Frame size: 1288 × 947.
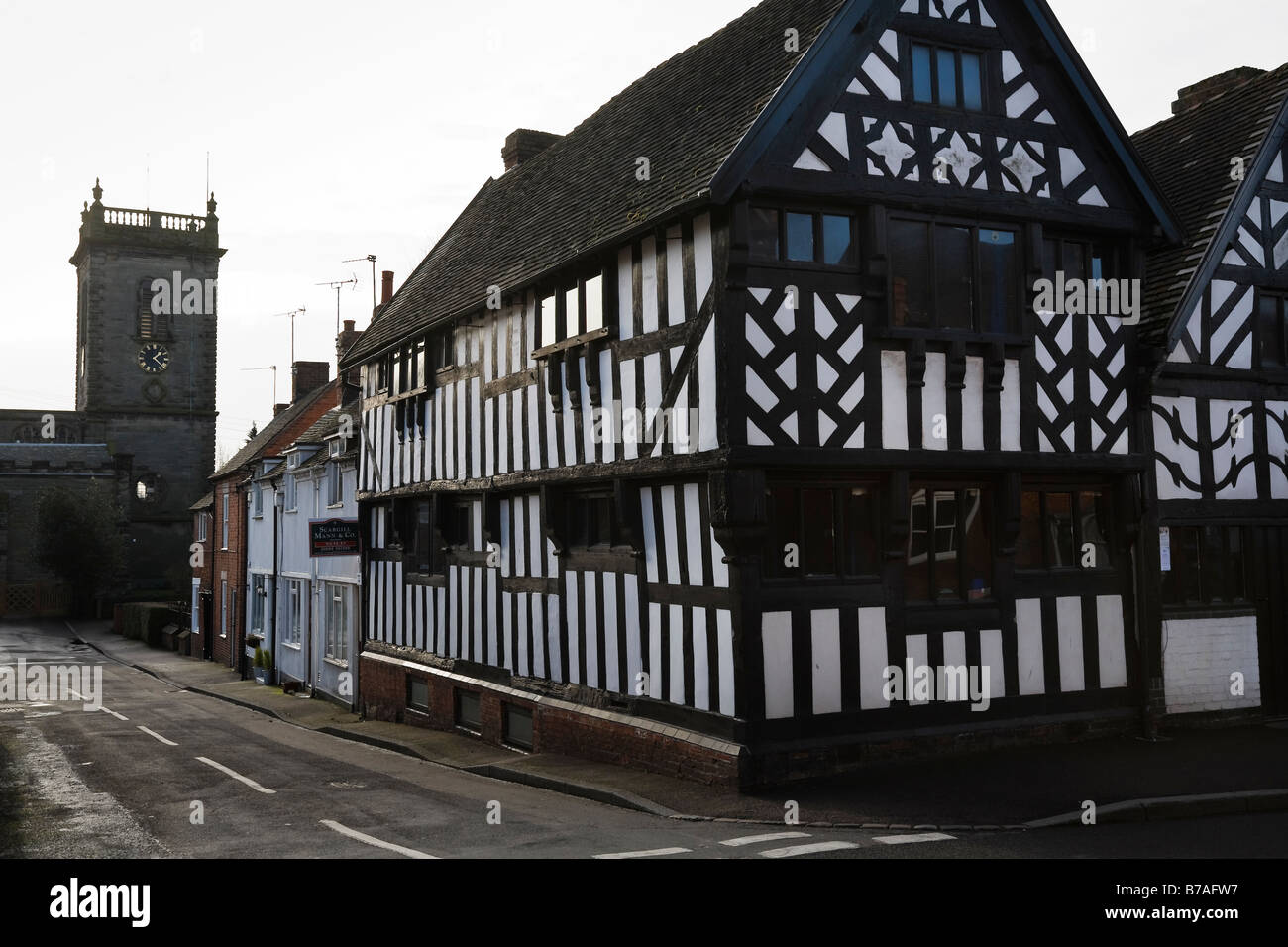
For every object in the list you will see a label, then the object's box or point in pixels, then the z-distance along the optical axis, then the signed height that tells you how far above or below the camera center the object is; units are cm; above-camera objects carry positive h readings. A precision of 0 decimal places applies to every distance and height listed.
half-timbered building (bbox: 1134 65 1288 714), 1384 +125
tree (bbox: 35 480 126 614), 5447 +46
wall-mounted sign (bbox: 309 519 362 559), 2272 +11
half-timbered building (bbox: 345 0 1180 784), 1133 +152
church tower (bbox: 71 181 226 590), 6319 +1167
